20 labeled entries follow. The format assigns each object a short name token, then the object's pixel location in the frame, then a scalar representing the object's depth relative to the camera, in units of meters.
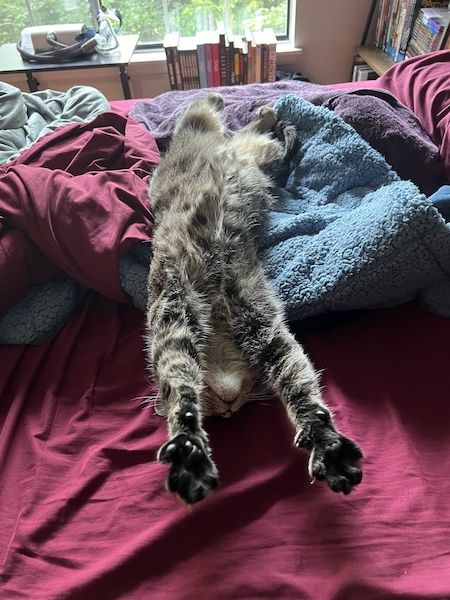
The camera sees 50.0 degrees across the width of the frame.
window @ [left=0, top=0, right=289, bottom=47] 2.71
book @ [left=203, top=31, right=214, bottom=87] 2.51
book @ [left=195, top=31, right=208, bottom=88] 2.52
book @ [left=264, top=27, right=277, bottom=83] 2.49
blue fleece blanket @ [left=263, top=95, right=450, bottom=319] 1.01
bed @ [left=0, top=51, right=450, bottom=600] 0.74
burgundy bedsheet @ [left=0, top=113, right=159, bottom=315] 1.11
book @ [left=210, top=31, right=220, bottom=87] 2.52
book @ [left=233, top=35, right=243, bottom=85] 2.54
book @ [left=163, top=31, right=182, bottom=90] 2.54
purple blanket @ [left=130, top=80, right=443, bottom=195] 1.32
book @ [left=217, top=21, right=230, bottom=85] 2.53
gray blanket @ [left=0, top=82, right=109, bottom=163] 1.58
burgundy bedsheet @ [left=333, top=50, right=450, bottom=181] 1.42
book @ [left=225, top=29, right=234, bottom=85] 2.55
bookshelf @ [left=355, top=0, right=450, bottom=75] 2.15
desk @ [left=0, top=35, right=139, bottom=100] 2.36
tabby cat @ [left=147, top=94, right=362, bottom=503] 0.79
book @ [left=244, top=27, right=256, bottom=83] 2.52
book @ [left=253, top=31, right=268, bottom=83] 2.50
